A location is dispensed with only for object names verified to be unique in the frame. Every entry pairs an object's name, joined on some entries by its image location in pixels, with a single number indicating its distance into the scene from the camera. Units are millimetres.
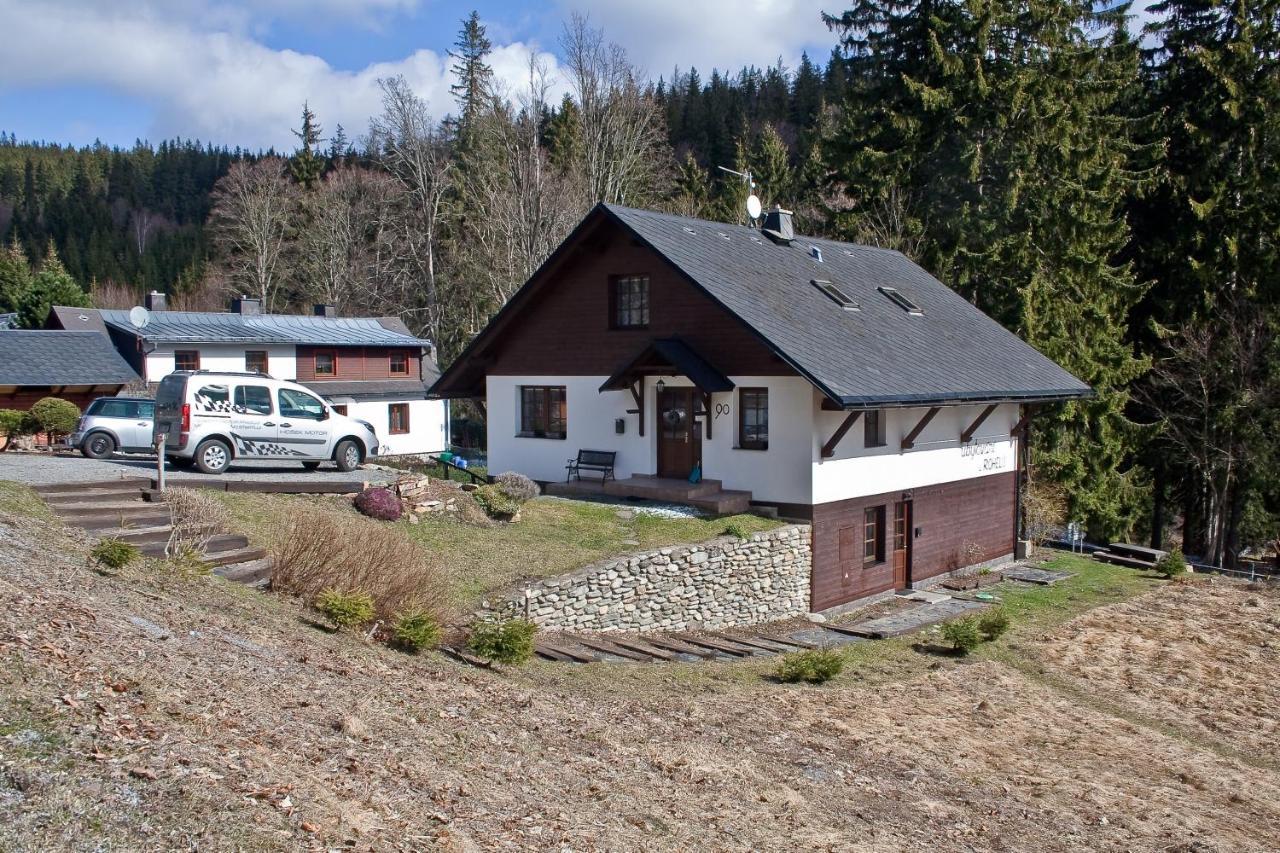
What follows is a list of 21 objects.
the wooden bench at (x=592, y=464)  22453
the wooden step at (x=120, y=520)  12969
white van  18750
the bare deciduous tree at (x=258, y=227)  55500
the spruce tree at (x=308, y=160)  66375
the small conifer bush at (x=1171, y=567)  26562
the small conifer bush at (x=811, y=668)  14141
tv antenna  25616
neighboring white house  38094
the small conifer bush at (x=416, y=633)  11359
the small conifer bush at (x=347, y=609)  11086
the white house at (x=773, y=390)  19812
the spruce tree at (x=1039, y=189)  33125
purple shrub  16703
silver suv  22656
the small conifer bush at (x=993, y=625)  17859
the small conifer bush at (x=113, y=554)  10555
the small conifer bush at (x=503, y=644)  12094
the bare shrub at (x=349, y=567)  12391
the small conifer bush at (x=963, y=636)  16812
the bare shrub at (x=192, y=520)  12406
